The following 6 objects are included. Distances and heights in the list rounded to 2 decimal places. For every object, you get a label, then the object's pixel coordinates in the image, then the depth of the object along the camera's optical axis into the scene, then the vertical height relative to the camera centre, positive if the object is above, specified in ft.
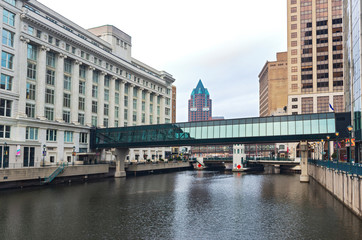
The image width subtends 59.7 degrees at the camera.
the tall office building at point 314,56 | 477.77 +132.85
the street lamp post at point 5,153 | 213.91 -10.10
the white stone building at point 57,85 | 231.71 +51.21
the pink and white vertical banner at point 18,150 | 221.25 -8.28
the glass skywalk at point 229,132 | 231.09 +6.93
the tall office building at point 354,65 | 180.78 +47.90
